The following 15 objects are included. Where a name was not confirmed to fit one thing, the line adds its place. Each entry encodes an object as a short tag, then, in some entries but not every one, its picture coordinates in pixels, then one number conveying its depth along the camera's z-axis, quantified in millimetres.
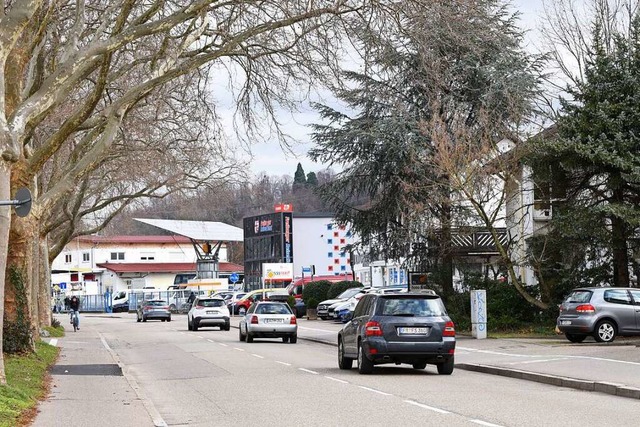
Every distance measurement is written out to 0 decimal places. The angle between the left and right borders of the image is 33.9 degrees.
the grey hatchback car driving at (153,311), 67562
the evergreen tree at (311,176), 154950
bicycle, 50094
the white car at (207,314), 50500
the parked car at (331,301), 56841
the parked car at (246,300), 73812
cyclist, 51094
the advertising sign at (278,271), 77969
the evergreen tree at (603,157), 33406
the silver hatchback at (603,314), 29734
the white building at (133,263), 116625
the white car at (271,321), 37375
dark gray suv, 20750
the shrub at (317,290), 62688
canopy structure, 83188
